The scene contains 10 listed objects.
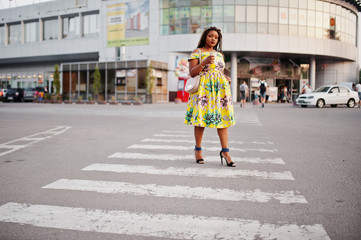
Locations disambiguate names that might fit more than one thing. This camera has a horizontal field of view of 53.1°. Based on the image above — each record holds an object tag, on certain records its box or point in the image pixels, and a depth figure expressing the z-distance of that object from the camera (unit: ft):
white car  89.25
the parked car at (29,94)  136.77
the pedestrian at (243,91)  90.34
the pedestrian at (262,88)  91.48
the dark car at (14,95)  135.64
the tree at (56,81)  127.54
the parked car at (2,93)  128.37
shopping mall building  136.46
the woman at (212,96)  17.99
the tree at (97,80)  125.80
